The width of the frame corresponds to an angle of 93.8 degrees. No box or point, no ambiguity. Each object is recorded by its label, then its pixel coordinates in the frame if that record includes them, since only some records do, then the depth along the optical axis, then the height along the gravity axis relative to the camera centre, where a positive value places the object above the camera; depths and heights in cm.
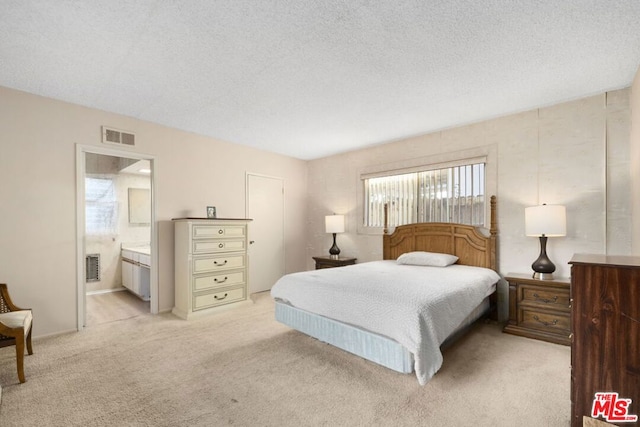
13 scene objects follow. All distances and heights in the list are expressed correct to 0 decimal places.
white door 505 -31
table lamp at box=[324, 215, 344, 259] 507 -22
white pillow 367 -60
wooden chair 214 -83
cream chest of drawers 376 -70
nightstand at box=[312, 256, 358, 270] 484 -82
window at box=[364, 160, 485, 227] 388 +23
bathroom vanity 452 -94
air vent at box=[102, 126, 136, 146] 349 +92
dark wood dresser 140 -60
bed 212 -74
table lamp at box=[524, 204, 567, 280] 298 -16
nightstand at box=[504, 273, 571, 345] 288 -98
